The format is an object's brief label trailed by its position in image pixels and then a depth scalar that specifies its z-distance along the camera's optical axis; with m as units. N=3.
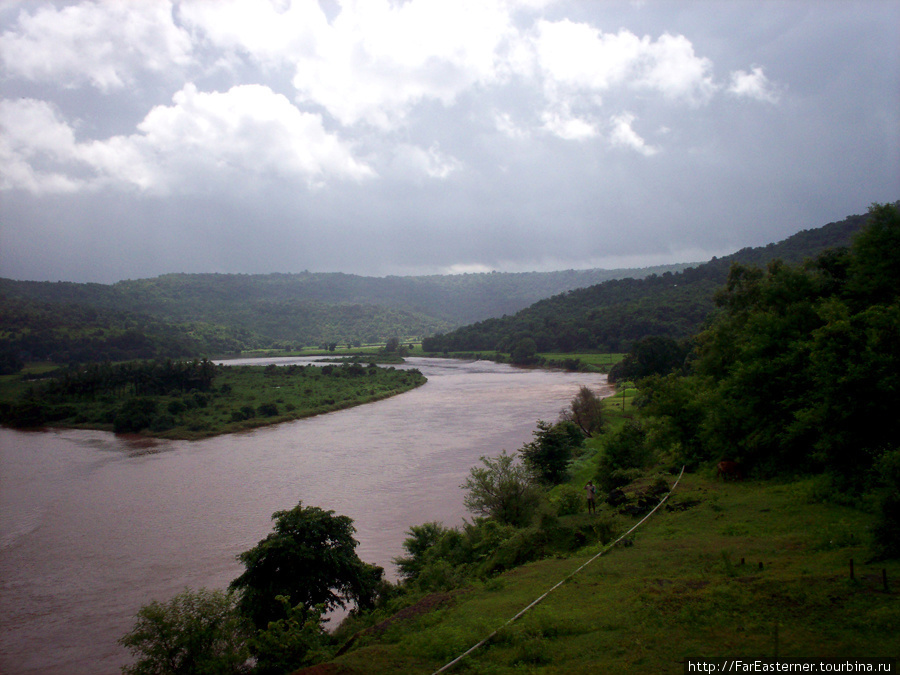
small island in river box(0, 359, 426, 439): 52.62
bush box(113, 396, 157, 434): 51.50
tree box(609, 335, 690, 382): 60.34
